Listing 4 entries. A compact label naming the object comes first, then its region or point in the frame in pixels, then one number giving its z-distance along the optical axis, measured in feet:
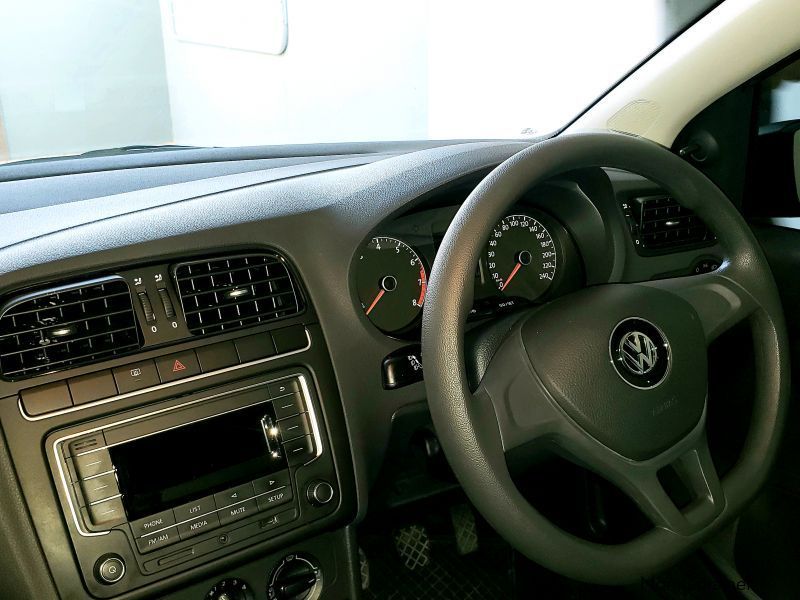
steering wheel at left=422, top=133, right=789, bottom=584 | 3.42
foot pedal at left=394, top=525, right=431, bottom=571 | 5.89
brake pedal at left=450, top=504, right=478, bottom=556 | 5.98
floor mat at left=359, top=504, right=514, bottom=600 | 5.79
